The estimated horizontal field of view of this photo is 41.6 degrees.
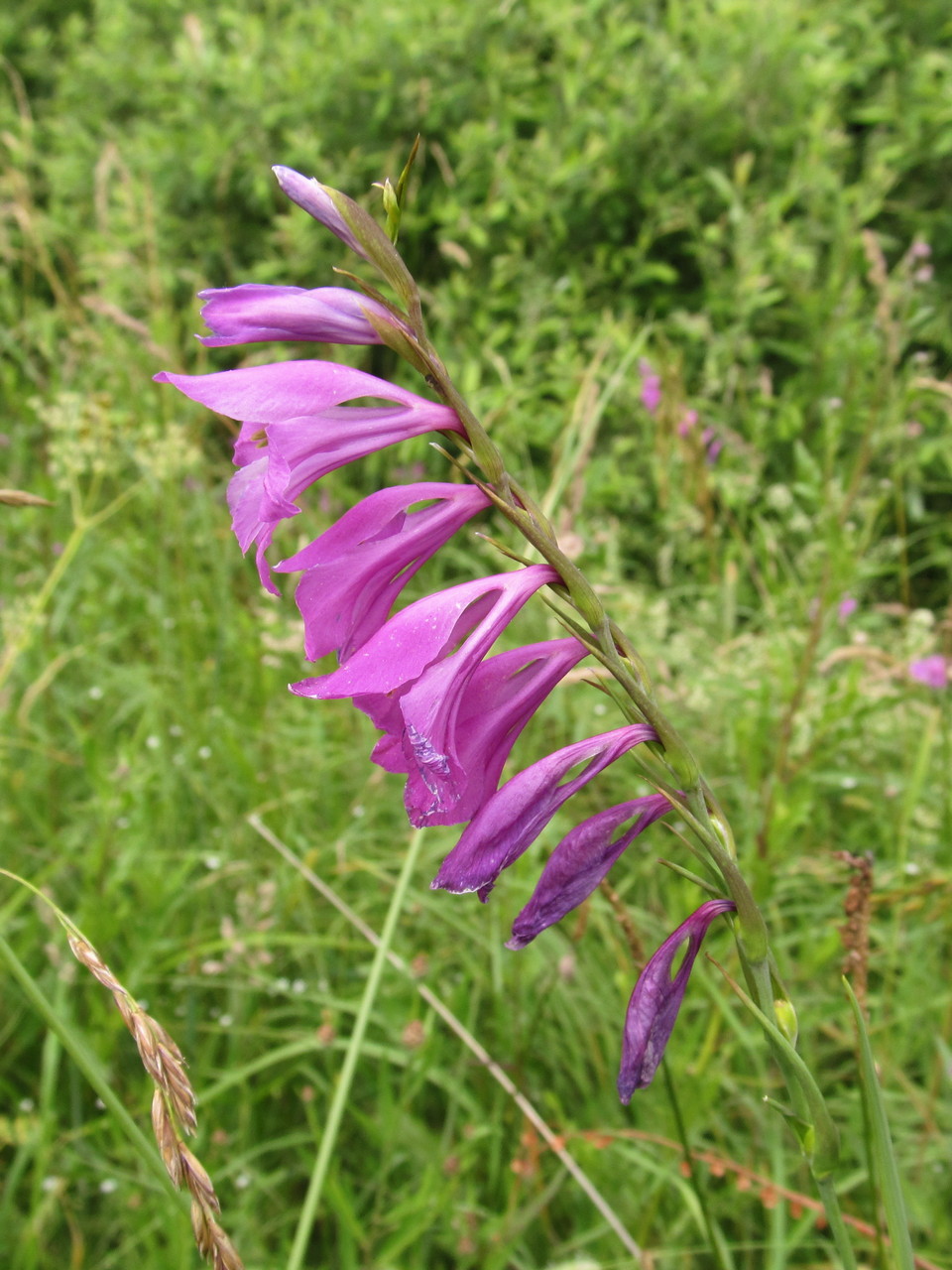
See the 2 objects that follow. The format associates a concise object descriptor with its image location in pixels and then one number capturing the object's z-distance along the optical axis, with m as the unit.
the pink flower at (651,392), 0.71
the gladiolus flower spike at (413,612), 0.16
